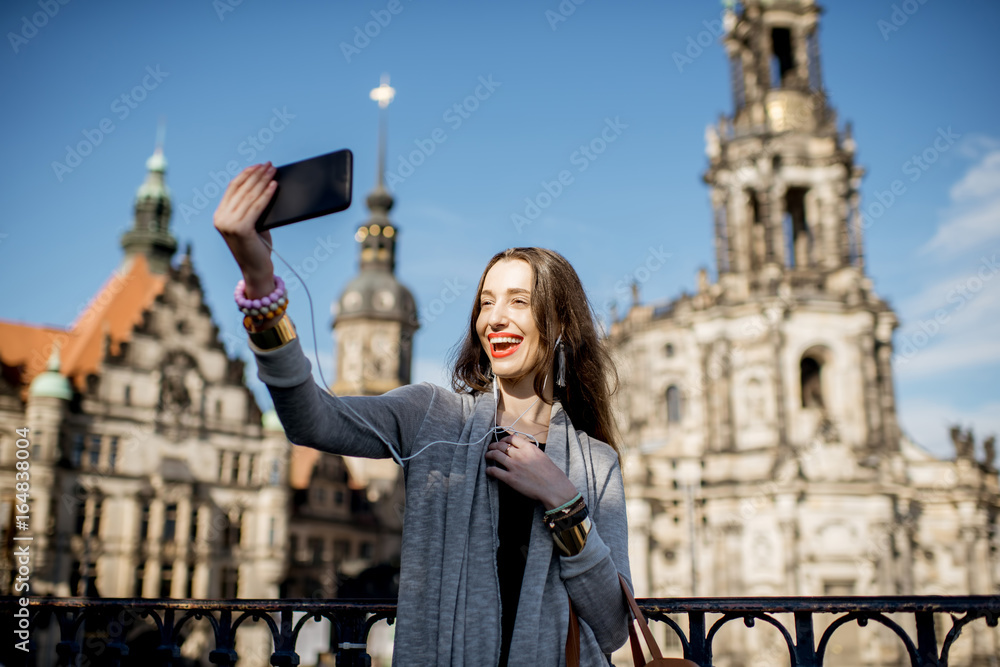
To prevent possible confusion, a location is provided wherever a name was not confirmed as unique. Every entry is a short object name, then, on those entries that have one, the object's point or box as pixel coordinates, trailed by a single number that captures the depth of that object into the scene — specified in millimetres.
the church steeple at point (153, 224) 46781
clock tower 53375
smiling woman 2266
